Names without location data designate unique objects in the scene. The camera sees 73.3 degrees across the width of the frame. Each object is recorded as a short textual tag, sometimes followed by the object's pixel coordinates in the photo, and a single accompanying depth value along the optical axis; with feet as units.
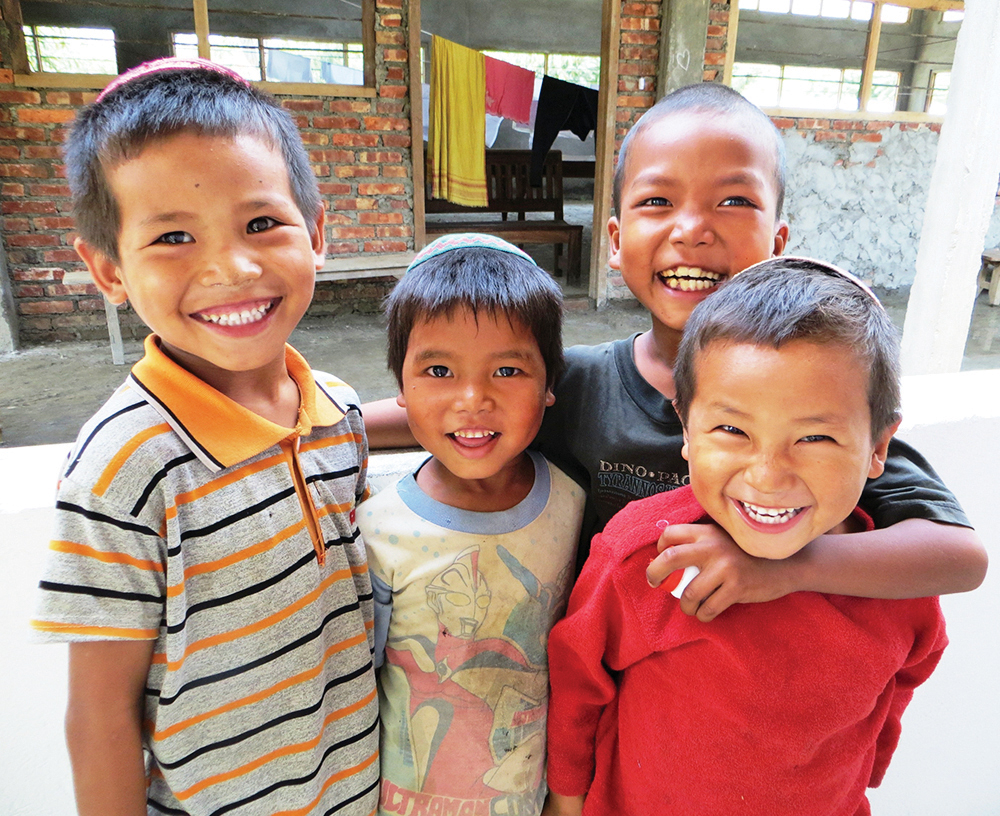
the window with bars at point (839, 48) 38.60
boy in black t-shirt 2.97
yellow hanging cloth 20.54
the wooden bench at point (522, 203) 22.93
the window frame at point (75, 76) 15.61
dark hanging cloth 23.79
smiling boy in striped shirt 2.54
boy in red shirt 2.68
